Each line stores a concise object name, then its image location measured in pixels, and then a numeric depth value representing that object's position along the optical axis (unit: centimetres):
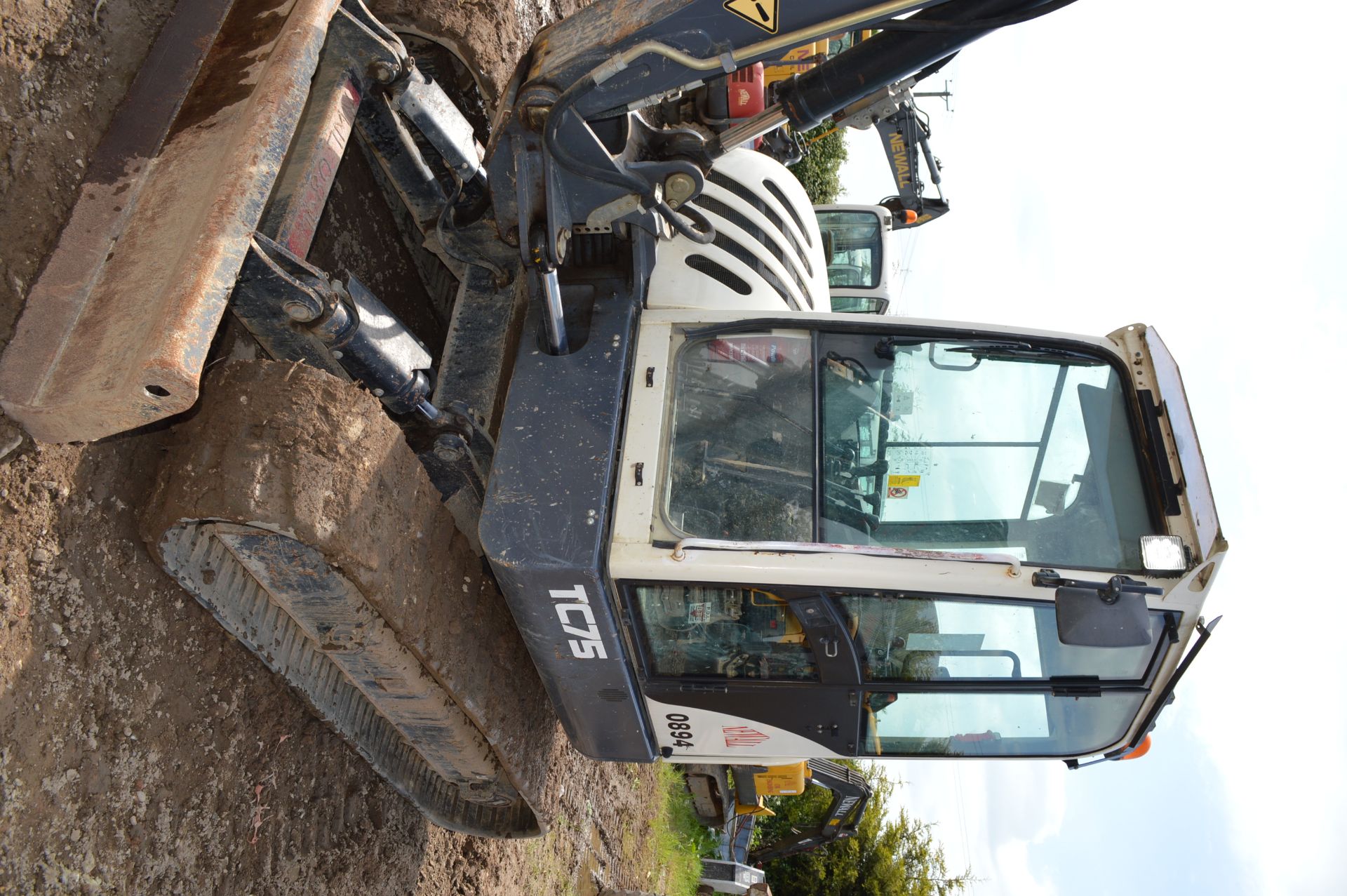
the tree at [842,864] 1538
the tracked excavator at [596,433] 269
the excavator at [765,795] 970
